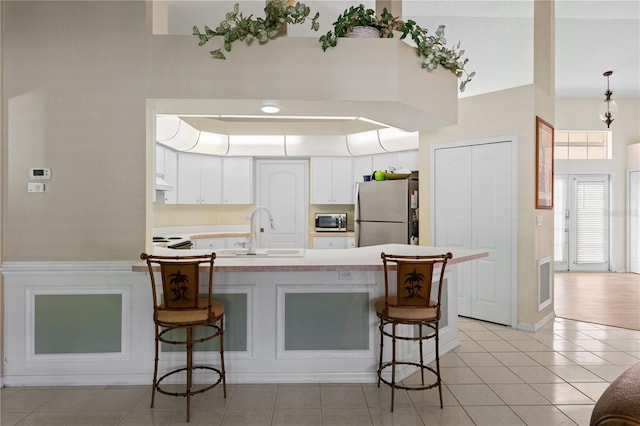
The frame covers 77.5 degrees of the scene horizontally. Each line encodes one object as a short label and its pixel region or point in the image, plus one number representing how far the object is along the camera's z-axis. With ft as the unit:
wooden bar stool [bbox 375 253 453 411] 8.13
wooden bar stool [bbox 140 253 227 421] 7.86
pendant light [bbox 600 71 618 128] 19.61
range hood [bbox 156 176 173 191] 14.44
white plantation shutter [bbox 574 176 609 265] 25.36
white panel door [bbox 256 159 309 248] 21.08
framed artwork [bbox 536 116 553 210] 13.79
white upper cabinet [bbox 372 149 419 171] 18.24
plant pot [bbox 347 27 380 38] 9.58
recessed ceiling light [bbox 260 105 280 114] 10.00
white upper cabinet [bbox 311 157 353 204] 20.47
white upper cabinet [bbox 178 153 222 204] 18.51
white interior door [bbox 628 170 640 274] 24.73
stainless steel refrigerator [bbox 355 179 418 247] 16.53
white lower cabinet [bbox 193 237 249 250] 19.15
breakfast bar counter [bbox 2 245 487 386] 9.35
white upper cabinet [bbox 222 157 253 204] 20.10
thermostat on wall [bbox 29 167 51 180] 9.29
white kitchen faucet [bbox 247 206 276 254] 10.62
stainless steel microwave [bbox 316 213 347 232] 20.44
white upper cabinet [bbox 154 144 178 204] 15.15
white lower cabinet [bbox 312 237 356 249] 20.11
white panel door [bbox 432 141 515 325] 14.19
